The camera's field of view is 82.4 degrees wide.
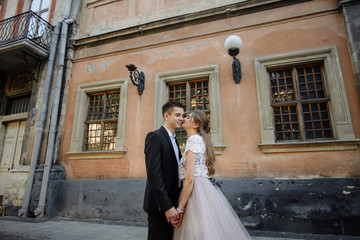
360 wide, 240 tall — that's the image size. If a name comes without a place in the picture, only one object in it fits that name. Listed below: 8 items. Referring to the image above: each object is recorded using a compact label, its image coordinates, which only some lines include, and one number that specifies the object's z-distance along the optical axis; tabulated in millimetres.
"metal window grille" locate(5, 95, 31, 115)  7709
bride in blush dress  2047
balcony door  7003
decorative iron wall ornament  5883
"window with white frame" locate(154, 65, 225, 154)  5199
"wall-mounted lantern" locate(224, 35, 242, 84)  4707
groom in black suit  2033
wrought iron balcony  6453
